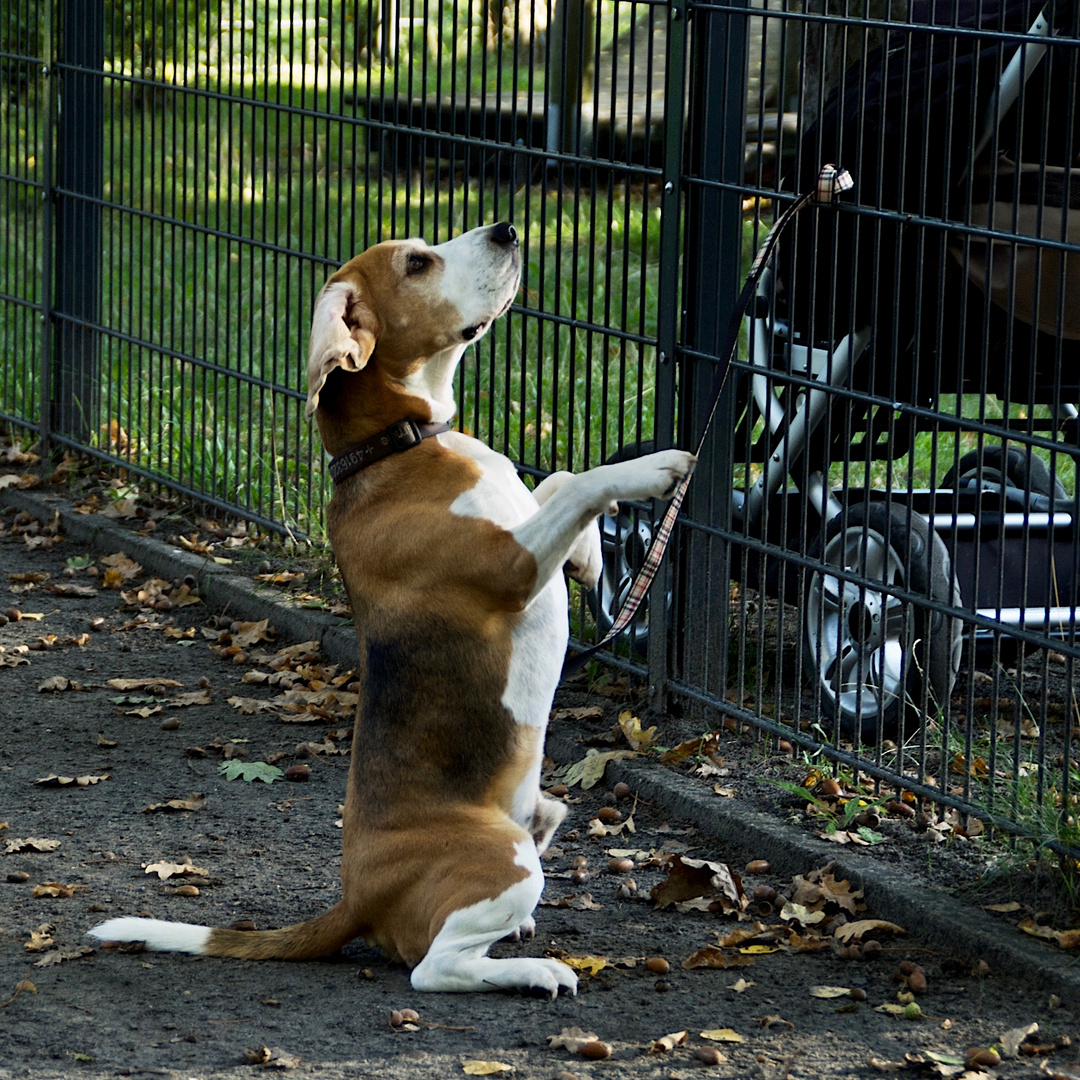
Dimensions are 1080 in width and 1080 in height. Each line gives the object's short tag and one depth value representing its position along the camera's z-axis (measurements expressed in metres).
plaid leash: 8.46
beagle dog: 7.51
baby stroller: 8.50
